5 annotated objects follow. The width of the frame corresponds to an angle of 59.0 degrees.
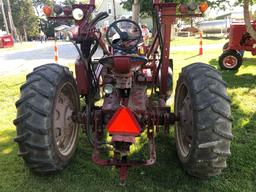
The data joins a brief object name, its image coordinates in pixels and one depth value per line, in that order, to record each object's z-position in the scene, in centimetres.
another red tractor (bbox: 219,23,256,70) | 677
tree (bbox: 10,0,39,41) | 4646
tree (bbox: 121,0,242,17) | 1620
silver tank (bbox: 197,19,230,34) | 2521
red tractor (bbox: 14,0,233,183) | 220
